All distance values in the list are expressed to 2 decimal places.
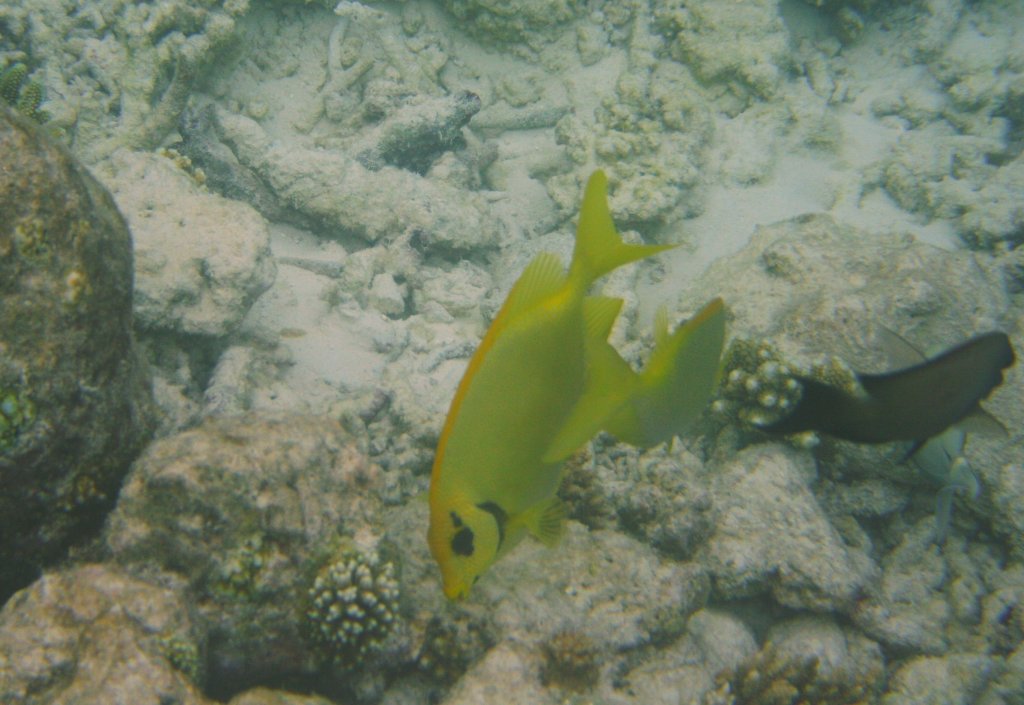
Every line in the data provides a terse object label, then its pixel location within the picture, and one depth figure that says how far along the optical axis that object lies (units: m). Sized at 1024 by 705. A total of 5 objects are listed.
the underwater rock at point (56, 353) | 2.25
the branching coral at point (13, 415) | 2.21
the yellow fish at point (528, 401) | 1.64
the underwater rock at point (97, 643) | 2.11
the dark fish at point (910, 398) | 1.95
